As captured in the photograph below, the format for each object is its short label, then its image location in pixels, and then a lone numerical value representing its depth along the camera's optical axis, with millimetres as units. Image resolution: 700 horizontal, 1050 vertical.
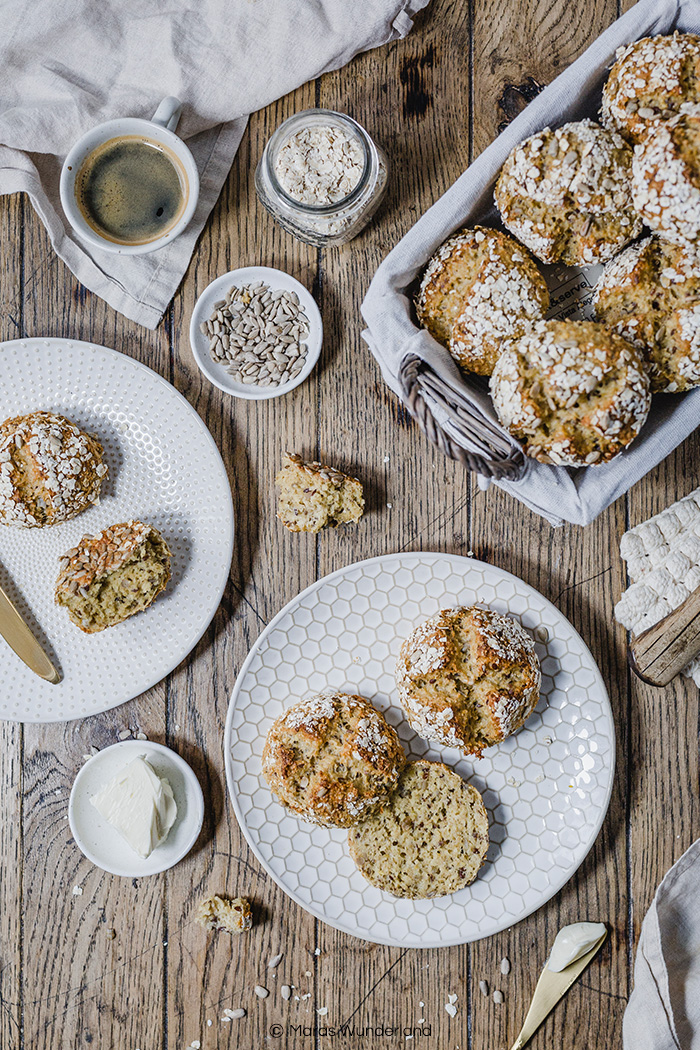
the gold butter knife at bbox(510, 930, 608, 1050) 898
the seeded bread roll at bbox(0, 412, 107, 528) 851
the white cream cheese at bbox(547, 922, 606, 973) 893
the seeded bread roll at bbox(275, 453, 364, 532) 874
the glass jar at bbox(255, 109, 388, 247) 831
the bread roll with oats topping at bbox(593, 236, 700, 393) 778
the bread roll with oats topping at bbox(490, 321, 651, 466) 766
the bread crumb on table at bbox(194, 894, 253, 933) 896
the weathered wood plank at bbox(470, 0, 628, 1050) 884
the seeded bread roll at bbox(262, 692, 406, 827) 845
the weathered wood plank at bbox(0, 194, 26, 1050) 911
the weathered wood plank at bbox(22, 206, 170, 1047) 908
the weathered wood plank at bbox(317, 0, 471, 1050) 885
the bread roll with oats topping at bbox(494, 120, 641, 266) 776
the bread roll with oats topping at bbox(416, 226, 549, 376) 793
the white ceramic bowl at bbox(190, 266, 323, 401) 873
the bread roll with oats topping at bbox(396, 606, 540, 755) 841
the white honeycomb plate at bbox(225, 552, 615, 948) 881
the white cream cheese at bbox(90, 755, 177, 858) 875
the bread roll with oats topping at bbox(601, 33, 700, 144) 770
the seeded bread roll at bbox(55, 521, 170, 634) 859
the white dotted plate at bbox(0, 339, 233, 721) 886
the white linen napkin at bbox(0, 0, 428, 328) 866
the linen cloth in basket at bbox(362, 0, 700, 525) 798
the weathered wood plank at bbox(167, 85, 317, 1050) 894
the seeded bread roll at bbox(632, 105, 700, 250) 761
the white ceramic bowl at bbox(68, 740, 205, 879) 891
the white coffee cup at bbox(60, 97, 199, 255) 851
